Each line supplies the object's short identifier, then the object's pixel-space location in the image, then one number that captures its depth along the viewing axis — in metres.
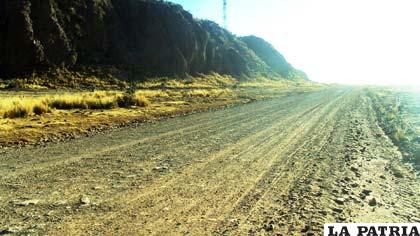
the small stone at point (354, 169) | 10.08
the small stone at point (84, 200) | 6.83
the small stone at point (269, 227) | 5.94
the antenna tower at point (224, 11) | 116.78
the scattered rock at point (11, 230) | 5.58
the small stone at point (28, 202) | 6.72
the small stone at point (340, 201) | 7.34
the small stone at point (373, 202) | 7.39
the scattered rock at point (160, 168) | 9.34
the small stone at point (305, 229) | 5.92
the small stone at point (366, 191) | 8.13
